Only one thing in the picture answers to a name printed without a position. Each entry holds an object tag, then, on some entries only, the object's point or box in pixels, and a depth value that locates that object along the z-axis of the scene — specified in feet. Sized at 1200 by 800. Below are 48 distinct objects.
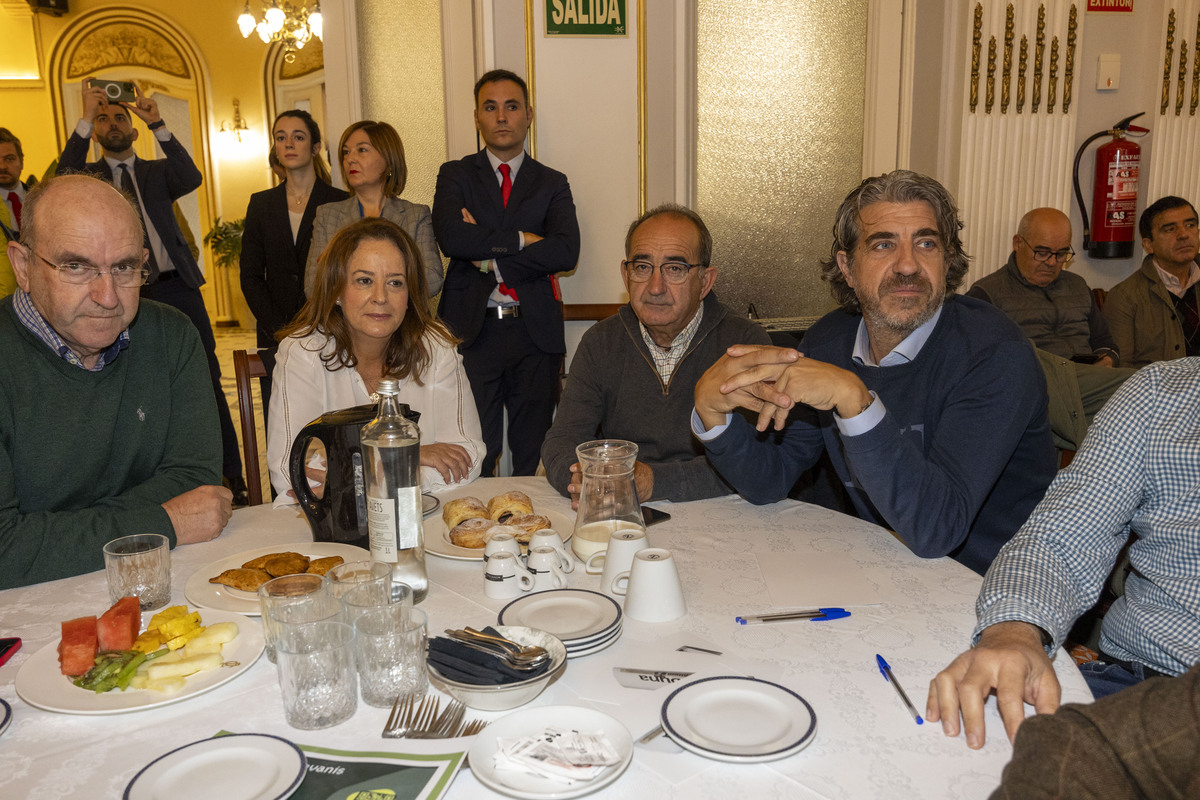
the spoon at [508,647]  3.30
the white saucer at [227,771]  2.71
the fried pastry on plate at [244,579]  4.24
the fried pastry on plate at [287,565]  4.35
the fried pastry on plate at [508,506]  5.27
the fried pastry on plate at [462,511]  5.22
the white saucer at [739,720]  2.87
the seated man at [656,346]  7.59
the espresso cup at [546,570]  4.35
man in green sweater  5.23
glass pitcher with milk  4.60
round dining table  2.85
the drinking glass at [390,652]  3.30
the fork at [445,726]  3.09
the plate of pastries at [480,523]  4.85
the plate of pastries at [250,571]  4.17
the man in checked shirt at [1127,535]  4.00
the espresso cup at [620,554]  4.29
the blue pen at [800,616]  3.98
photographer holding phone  12.80
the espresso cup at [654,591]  3.94
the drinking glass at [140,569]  4.13
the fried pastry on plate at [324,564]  4.34
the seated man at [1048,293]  14.17
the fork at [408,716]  3.12
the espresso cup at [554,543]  4.41
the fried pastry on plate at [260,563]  4.44
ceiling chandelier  23.81
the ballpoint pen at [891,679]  3.20
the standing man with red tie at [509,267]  12.19
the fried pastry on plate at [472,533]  4.86
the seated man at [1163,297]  14.78
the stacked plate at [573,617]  3.63
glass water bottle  4.02
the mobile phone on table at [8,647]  3.67
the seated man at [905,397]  4.93
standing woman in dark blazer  12.60
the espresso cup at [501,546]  4.33
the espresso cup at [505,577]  4.26
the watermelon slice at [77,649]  3.44
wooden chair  7.02
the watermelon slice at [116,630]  3.54
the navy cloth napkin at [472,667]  3.19
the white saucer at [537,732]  2.69
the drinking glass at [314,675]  3.15
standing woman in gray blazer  11.74
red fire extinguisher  15.43
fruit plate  3.22
